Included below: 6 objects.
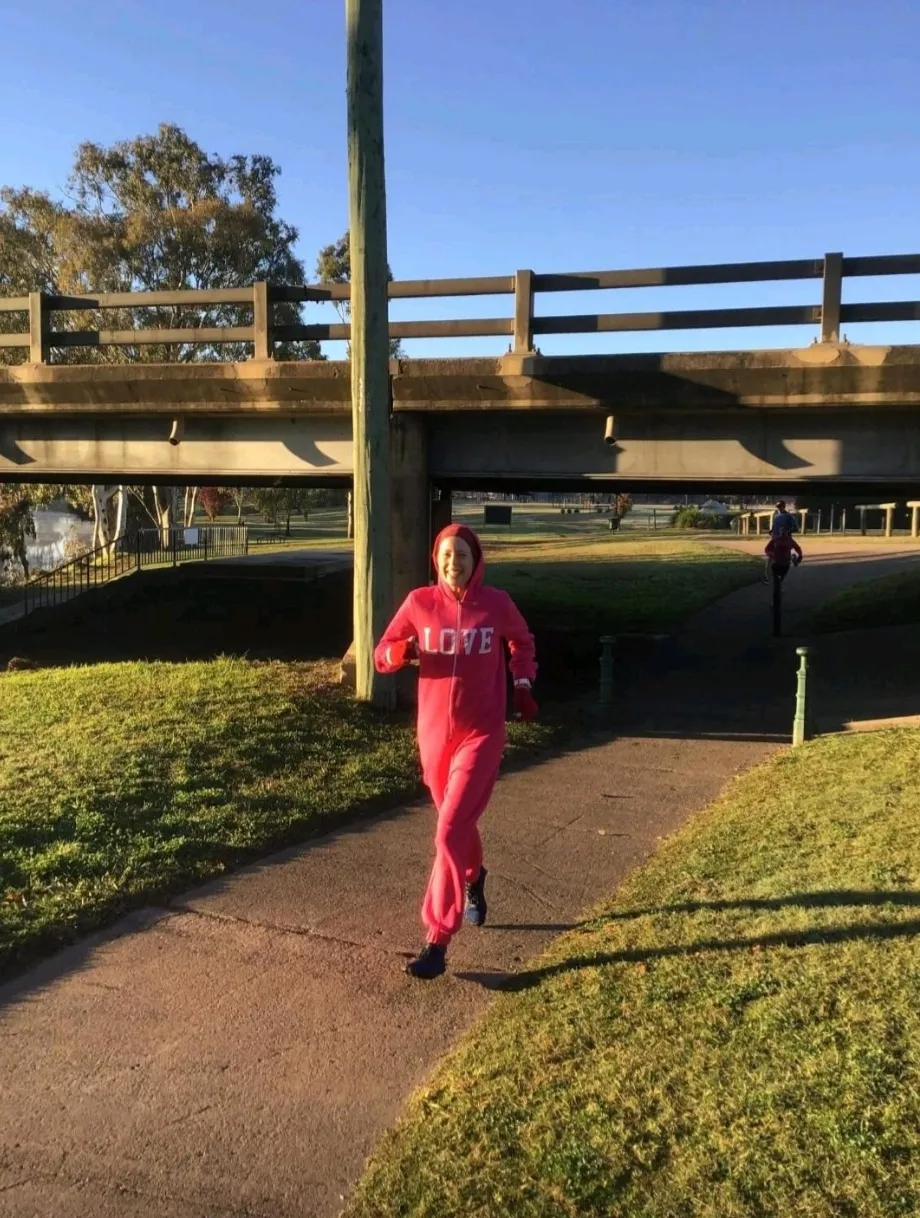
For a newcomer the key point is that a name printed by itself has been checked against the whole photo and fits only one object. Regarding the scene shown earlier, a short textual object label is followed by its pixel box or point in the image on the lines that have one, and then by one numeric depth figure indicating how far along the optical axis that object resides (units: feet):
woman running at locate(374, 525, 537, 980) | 13.60
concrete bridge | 31.35
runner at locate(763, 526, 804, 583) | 56.54
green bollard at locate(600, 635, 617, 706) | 37.58
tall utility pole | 28.71
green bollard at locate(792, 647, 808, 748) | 30.40
